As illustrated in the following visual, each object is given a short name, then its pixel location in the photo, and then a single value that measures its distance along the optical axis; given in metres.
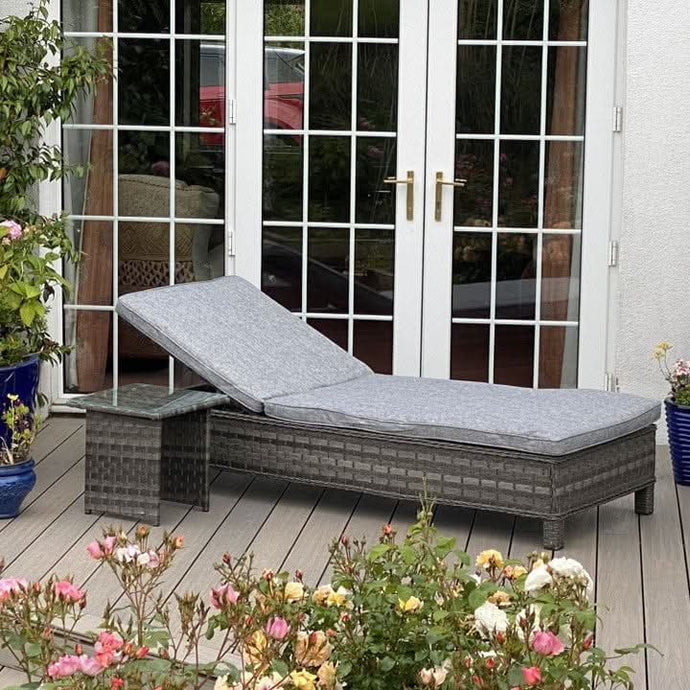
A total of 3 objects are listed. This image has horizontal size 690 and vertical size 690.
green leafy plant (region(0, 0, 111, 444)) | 5.77
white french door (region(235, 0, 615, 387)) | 6.41
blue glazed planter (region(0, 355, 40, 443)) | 5.70
